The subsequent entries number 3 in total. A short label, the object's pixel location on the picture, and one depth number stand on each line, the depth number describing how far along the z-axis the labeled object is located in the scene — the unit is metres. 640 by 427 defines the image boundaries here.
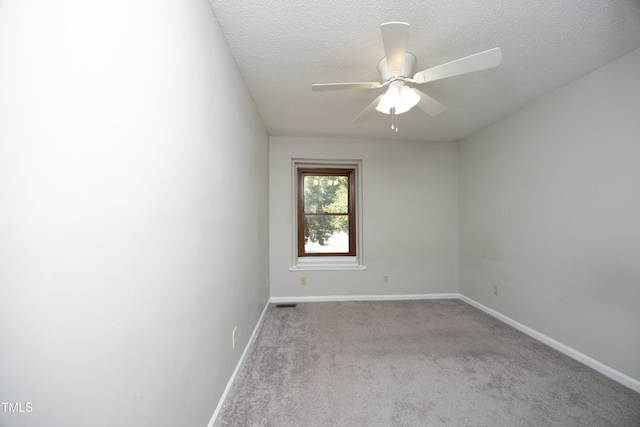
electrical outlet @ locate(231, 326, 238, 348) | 1.65
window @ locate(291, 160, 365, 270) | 3.55
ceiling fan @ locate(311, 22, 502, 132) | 1.17
